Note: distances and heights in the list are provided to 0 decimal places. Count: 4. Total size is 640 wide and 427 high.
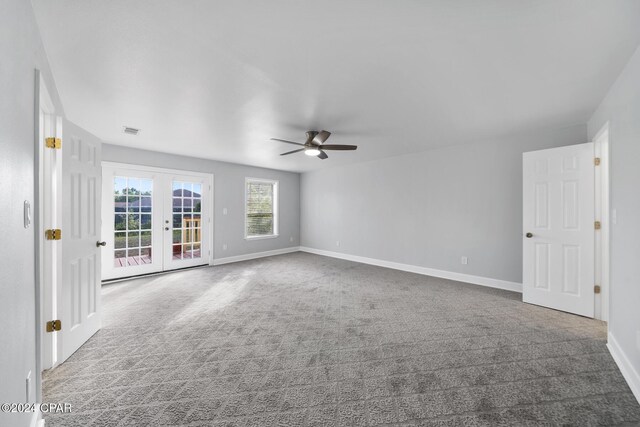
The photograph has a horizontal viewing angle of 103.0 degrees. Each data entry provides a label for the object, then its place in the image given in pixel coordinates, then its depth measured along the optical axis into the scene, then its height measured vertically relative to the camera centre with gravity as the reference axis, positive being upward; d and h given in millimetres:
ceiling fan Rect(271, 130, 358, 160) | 3508 +1006
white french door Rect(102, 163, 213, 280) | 4605 -92
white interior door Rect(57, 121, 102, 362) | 2209 -232
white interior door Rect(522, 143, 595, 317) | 3092 -201
